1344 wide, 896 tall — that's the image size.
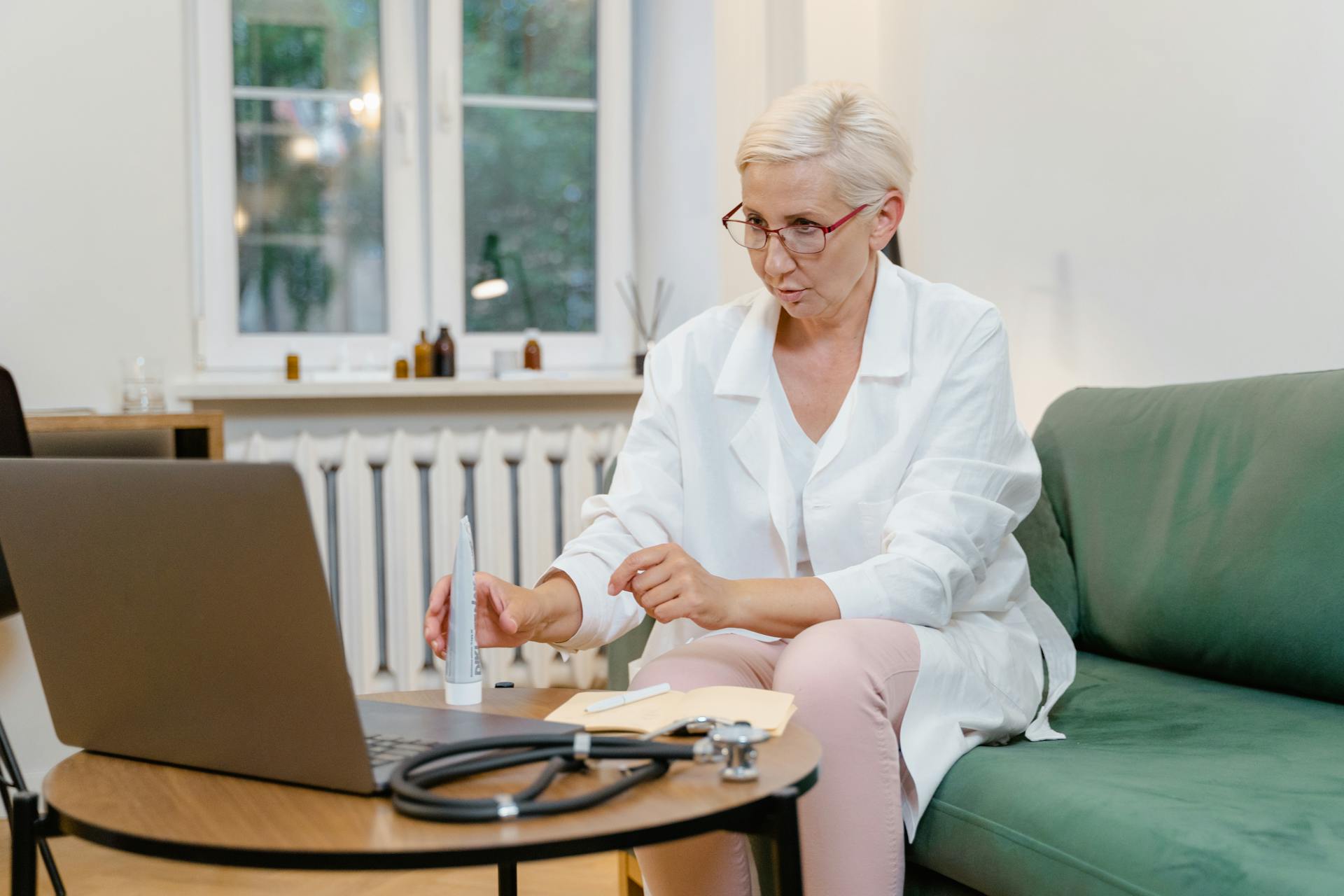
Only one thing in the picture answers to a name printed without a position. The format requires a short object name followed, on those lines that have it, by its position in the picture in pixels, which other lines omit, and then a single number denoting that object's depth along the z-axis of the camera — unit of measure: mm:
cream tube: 1157
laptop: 808
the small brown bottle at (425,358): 3146
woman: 1287
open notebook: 1011
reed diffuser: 3348
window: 3160
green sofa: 1116
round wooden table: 741
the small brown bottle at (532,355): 3287
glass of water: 2848
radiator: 3033
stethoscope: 804
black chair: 2150
